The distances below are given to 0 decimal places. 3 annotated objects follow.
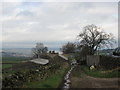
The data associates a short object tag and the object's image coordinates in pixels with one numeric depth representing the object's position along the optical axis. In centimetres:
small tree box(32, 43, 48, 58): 6647
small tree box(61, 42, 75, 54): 7319
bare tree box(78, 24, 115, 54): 4703
